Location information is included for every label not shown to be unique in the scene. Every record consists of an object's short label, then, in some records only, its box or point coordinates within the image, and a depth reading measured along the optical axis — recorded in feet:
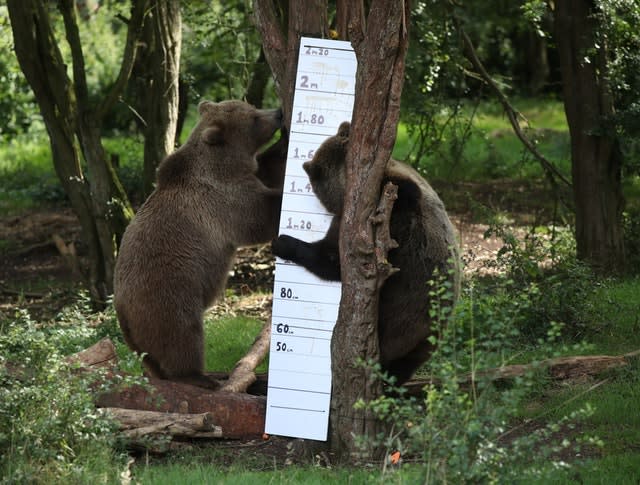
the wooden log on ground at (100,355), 47.09
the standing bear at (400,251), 44.45
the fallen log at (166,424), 41.50
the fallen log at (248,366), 48.37
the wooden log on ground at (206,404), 44.91
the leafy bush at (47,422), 35.17
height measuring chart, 44.24
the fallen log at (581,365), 49.13
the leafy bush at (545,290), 55.36
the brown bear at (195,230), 47.83
